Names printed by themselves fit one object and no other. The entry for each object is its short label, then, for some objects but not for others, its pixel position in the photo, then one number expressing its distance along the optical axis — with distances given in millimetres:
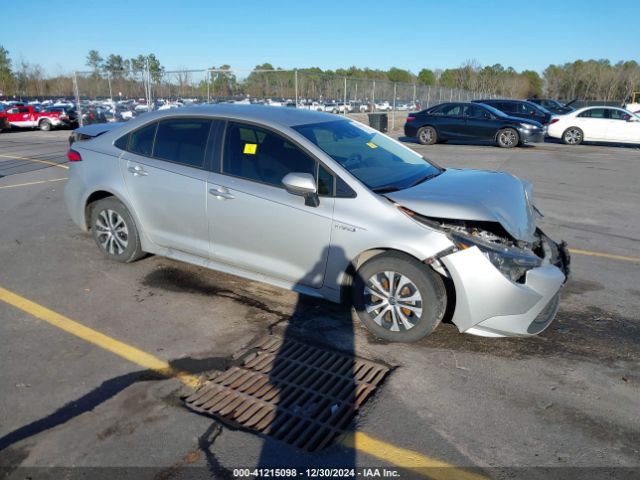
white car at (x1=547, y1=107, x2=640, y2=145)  18838
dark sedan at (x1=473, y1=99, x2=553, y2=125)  22062
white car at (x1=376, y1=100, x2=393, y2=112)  26788
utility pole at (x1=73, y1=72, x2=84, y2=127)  24328
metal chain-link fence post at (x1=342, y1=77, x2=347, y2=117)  22166
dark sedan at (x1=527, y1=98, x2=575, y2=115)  28578
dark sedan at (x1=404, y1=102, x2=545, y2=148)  17875
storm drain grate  2908
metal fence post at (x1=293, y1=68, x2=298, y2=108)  18911
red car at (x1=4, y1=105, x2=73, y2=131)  27344
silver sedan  3578
